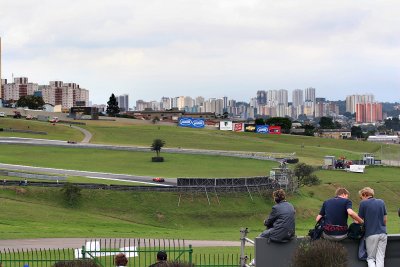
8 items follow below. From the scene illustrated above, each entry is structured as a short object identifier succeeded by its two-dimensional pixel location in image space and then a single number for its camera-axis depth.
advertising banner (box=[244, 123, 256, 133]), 182.12
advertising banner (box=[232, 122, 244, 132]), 181.73
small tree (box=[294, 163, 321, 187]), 79.62
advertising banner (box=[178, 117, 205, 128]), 188.62
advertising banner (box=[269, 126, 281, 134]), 185.00
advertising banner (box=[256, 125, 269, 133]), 182.25
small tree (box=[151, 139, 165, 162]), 99.19
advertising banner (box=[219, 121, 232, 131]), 182.88
